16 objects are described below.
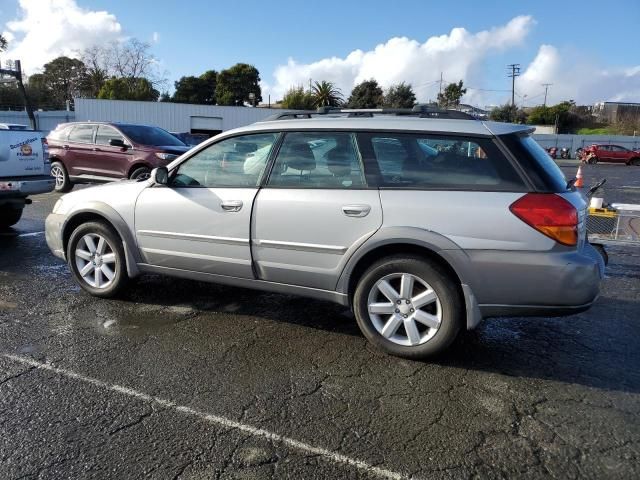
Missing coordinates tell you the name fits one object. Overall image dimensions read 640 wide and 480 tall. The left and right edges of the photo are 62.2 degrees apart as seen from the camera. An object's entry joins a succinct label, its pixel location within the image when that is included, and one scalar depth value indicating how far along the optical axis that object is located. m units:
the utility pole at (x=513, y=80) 76.25
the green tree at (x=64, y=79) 64.12
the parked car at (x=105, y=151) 11.32
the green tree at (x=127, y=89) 54.81
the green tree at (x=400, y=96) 73.26
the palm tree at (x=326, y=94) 74.12
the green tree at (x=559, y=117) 74.38
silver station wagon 3.41
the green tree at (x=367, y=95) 74.88
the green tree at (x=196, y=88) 74.06
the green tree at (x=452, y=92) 83.62
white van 7.32
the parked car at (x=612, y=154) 38.97
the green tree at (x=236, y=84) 72.69
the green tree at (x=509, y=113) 70.12
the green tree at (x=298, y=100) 63.75
